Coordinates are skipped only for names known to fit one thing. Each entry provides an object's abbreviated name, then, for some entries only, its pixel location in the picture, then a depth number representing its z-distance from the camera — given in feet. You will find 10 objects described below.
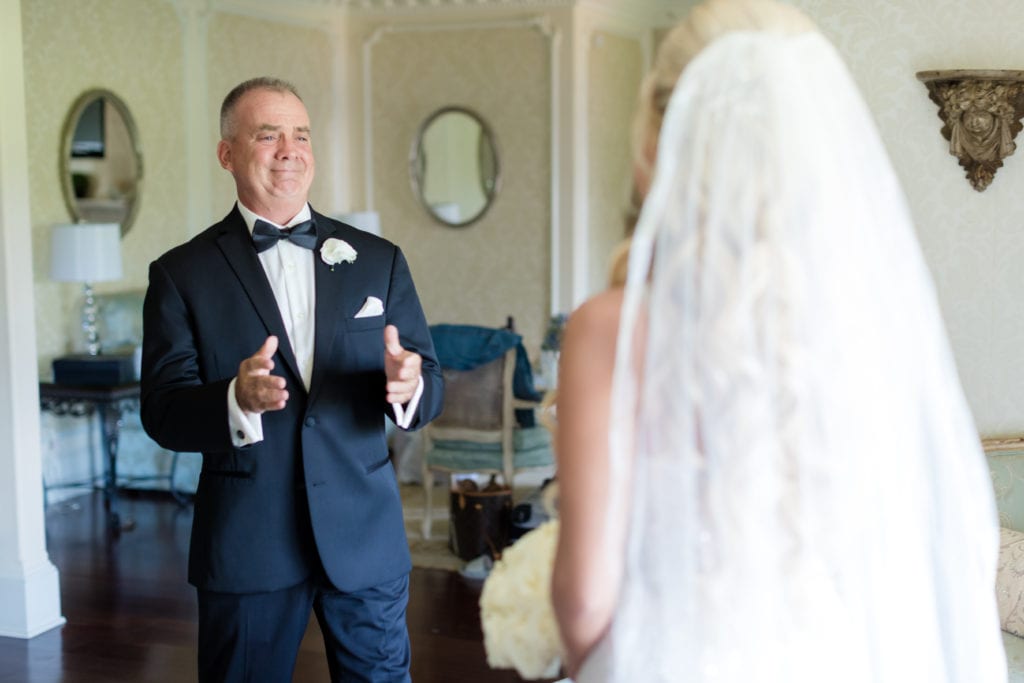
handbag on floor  17.84
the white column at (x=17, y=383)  13.91
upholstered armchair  18.71
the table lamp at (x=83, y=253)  20.35
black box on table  20.67
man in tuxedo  7.73
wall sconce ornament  10.62
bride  4.37
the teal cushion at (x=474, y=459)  18.86
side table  20.17
